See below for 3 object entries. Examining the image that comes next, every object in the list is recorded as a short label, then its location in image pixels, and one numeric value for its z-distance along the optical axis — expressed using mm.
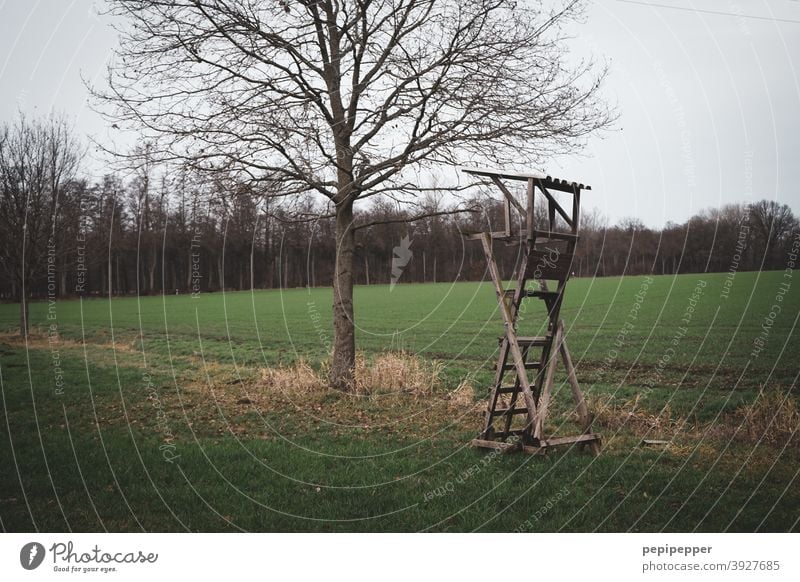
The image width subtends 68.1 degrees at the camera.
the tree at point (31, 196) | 16594
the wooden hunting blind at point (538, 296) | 6934
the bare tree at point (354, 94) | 10453
